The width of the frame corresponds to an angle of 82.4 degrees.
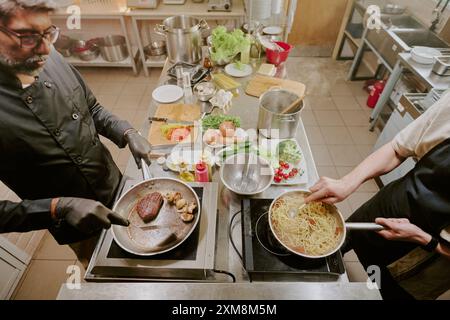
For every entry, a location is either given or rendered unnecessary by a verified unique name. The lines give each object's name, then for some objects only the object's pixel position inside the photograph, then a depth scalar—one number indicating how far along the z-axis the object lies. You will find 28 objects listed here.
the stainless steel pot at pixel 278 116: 1.66
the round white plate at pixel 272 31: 2.80
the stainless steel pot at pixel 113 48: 4.19
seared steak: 1.15
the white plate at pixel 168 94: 2.15
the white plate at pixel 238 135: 1.76
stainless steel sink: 3.35
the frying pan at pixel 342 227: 1.05
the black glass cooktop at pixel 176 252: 1.05
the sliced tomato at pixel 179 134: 1.79
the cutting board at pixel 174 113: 1.85
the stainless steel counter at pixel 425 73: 2.45
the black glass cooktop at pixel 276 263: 1.08
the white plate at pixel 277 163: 1.55
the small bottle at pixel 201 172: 1.43
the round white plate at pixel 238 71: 2.45
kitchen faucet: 3.11
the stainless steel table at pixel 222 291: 0.54
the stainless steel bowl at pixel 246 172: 1.51
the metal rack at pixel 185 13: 3.63
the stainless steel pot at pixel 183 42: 2.46
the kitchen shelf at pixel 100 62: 4.27
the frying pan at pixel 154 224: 1.06
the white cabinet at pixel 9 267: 2.08
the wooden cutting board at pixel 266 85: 2.23
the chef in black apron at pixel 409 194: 1.23
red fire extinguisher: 3.79
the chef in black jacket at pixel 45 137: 1.01
